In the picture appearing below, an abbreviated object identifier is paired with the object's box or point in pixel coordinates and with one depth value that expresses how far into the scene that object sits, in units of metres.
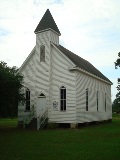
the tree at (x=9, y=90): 13.42
